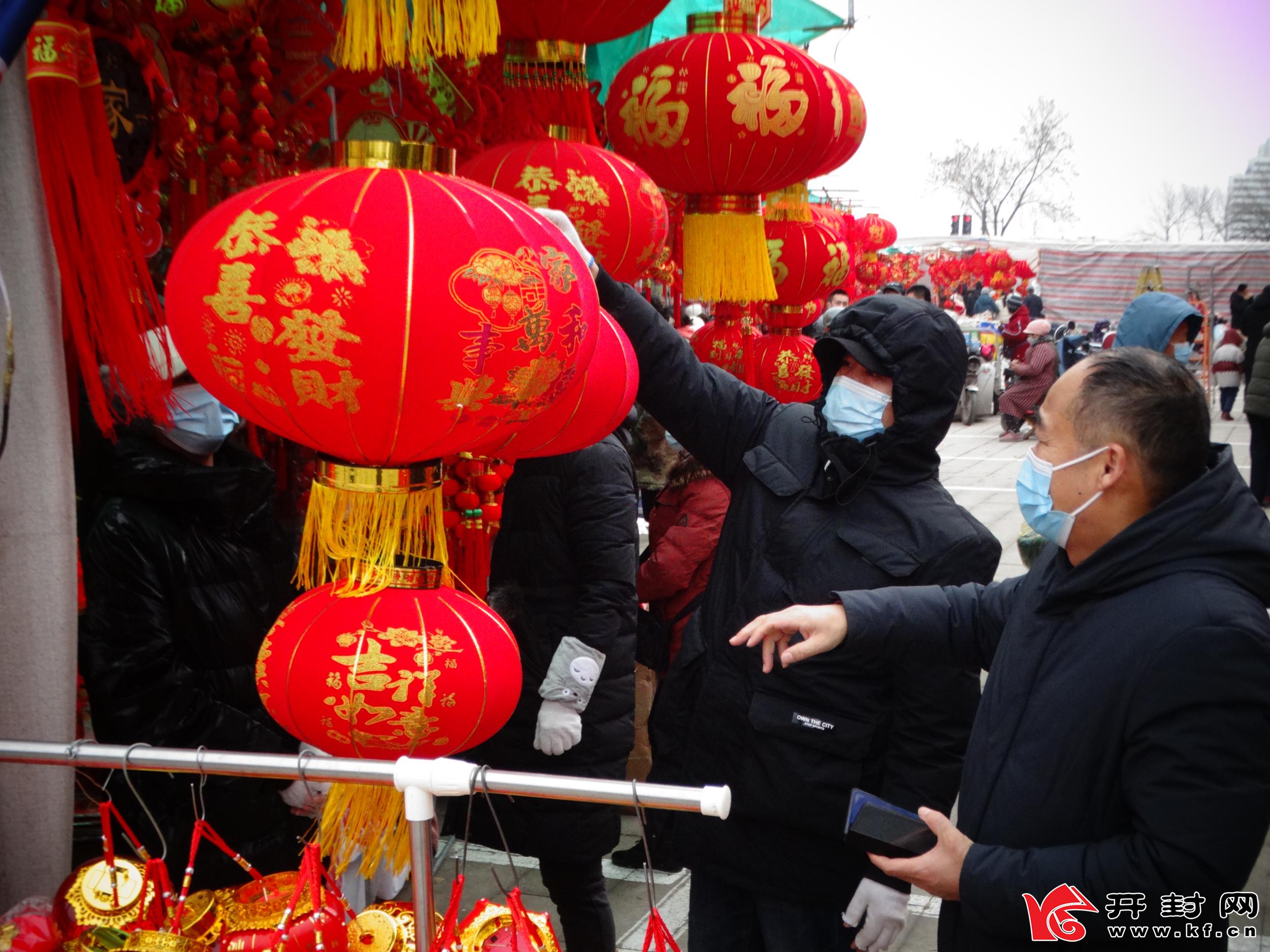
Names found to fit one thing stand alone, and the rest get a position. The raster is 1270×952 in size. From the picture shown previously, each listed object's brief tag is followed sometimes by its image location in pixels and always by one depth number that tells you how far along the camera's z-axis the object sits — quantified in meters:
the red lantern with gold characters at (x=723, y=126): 2.94
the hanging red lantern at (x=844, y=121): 3.13
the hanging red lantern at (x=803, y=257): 4.58
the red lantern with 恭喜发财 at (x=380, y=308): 1.27
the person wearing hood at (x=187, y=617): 2.22
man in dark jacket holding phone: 1.35
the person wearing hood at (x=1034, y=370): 11.74
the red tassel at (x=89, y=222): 1.82
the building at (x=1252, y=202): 39.94
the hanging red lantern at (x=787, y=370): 4.52
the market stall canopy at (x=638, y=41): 3.84
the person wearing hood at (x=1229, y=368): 14.66
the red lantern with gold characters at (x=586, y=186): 2.36
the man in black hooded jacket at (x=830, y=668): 2.05
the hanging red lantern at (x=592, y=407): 1.77
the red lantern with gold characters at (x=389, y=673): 1.51
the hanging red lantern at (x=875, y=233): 12.11
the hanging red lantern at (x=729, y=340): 4.08
